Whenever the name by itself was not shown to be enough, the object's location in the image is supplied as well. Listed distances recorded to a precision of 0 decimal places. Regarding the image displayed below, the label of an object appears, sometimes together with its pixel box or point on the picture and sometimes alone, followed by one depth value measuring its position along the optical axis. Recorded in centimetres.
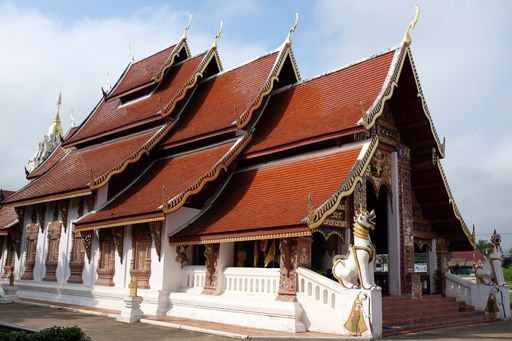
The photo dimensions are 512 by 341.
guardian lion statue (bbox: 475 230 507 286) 1244
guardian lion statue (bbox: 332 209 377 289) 854
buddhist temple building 949
